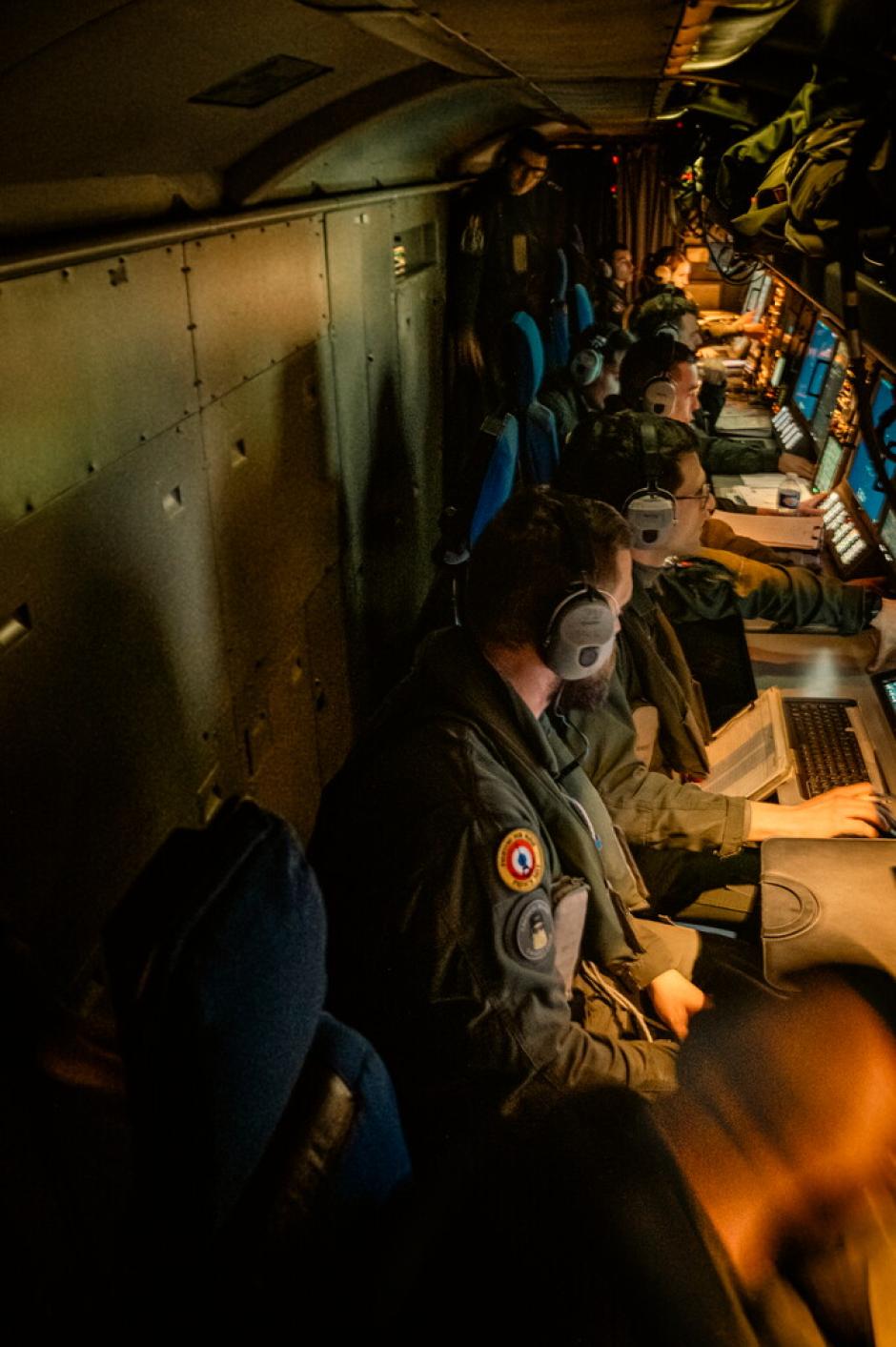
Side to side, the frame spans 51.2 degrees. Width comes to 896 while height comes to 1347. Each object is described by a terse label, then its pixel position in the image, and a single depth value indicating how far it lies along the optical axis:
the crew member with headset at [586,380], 5.29
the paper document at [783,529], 3.88
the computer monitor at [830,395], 4.33
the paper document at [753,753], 2.39
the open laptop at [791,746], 2.39
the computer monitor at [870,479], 3.49
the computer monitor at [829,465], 4.21
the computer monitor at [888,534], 3.27
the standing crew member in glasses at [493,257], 5.04
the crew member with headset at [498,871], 1.51
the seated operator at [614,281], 8.27
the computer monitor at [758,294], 8.15
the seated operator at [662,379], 4.38
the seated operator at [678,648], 2.22
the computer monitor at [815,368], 4.79
